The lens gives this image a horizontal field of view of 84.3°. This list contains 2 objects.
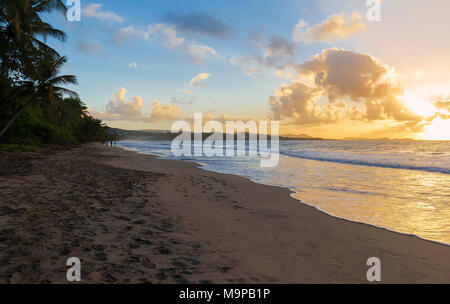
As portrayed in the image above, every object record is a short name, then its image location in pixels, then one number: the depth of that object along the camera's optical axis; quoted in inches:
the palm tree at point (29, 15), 607.5
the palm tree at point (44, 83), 757.8
